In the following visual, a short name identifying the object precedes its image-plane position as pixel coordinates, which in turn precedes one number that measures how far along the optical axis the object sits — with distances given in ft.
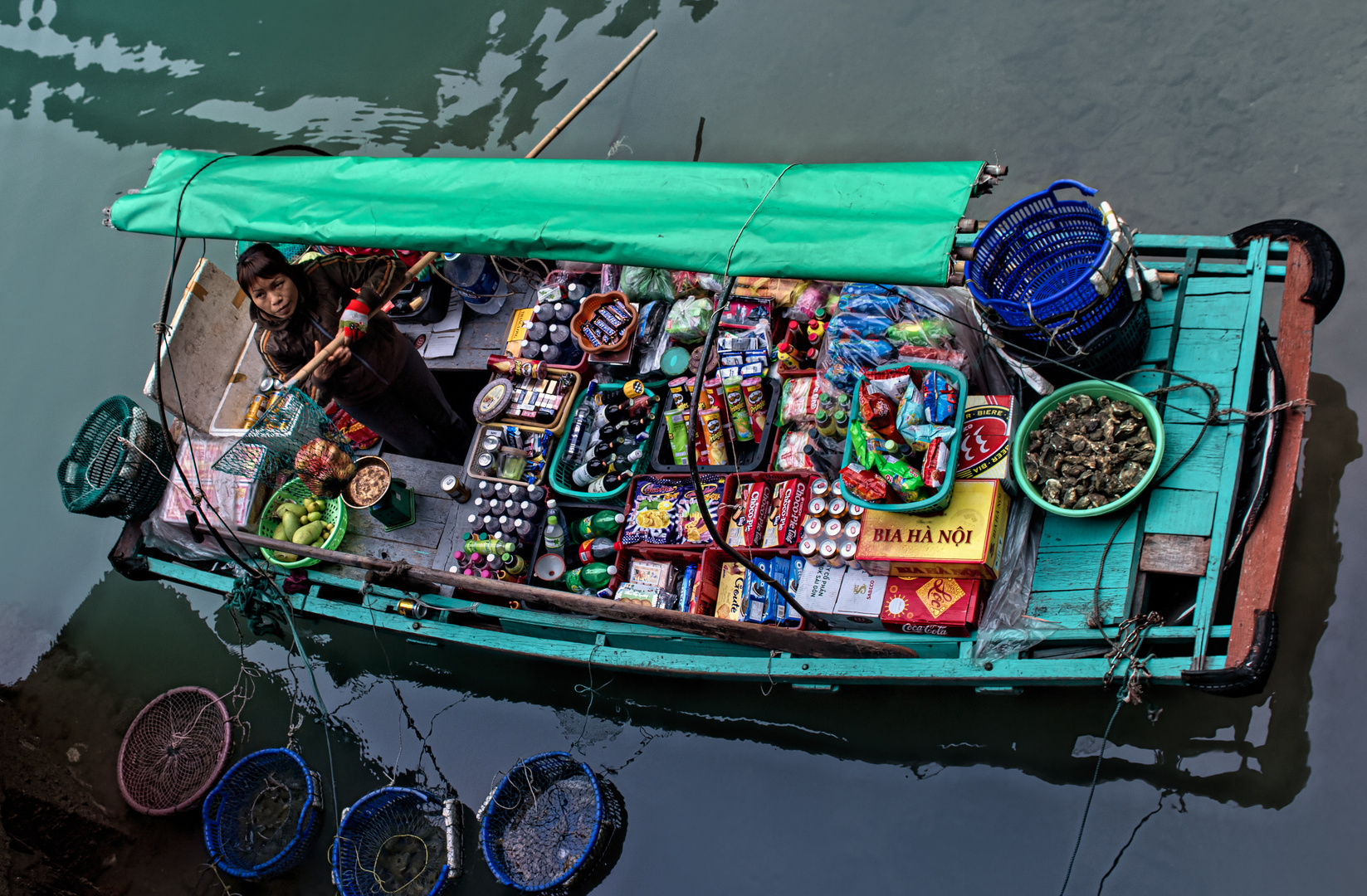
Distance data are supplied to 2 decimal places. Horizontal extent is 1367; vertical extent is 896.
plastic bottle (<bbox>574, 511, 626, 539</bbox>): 18.95
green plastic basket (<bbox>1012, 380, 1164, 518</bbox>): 14.60
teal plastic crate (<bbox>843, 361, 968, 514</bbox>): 15.29
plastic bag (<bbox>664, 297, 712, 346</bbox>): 19.75
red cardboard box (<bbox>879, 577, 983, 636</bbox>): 15.65
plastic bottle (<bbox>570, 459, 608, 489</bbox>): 19.34
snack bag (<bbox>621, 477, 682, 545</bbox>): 18.11
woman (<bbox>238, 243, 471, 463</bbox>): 18.16
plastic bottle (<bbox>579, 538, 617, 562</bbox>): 18.74
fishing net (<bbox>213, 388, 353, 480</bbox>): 19.76
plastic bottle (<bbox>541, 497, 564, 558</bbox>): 19.24
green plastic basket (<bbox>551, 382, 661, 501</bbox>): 19.06
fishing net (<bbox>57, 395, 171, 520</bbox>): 21.91
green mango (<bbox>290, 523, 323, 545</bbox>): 20.97
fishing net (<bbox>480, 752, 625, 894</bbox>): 18.29
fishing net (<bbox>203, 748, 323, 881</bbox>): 20.74
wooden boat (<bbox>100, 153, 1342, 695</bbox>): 13.20
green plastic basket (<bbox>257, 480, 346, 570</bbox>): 21.02
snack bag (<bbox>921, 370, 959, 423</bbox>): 15.99
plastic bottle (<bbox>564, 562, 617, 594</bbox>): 18.47
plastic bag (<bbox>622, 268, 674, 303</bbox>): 20.75
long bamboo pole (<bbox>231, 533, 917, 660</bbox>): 15.57
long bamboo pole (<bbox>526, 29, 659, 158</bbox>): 20.81
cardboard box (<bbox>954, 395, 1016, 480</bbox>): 15.74
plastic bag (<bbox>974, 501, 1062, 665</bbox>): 15.29
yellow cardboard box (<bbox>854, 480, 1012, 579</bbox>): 15.29
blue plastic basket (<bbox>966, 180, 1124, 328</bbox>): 15.79
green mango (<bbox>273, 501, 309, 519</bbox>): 21.42
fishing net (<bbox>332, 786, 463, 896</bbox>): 19.62
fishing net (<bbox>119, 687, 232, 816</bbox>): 22.30
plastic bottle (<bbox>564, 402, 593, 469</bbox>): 19.98
